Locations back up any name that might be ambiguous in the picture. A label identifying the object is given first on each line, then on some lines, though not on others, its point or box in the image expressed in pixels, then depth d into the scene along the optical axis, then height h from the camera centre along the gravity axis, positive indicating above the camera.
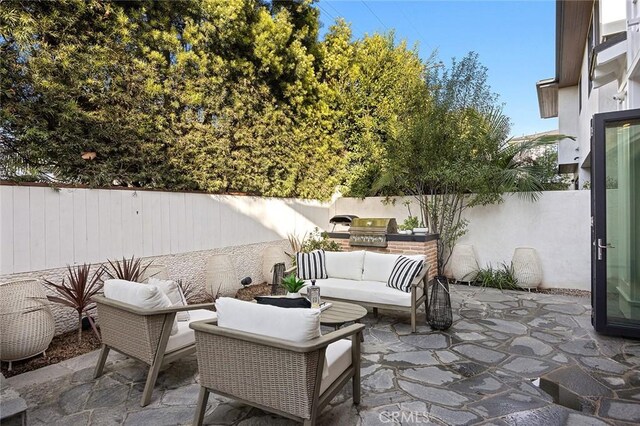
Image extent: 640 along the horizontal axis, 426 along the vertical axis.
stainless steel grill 7.03 -0.39
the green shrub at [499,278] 6.87 -1.37
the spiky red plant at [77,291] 3.80 -0.87
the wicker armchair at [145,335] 2.85 -1.05
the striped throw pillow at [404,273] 4.65 -0.85
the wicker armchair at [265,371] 2.11 -1.03
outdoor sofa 4.51 -1.05
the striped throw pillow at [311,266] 5.55 -0.87
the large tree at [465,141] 6.96 +1.44
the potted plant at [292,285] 4.02 -0.85
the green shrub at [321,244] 7.54 -0.70
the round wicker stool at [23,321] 3.33 -1.05
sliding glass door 4.13 -0.12
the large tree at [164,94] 3.92 +1.81
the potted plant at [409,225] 7.32 -0.29
